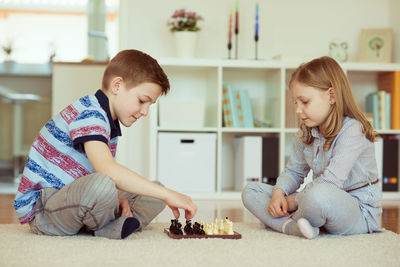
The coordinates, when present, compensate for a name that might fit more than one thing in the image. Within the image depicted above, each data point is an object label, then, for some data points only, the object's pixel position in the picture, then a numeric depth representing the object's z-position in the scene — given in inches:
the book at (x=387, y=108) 136.3
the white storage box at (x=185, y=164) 129.3
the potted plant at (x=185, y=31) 133.9
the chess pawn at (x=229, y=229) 65.4
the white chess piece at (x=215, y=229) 64.8
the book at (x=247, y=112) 134.4
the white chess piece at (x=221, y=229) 66.0
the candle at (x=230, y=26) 134.3
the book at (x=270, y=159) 131.7
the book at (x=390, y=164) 134.1
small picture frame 142.6
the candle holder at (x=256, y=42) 135.1
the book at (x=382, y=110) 135.9
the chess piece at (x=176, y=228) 64.3
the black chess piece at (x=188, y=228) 64.6
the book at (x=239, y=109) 134.3
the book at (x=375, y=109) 136.2
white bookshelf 129.9
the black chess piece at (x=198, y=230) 64.2
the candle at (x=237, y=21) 134.5
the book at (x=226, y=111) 133.6
